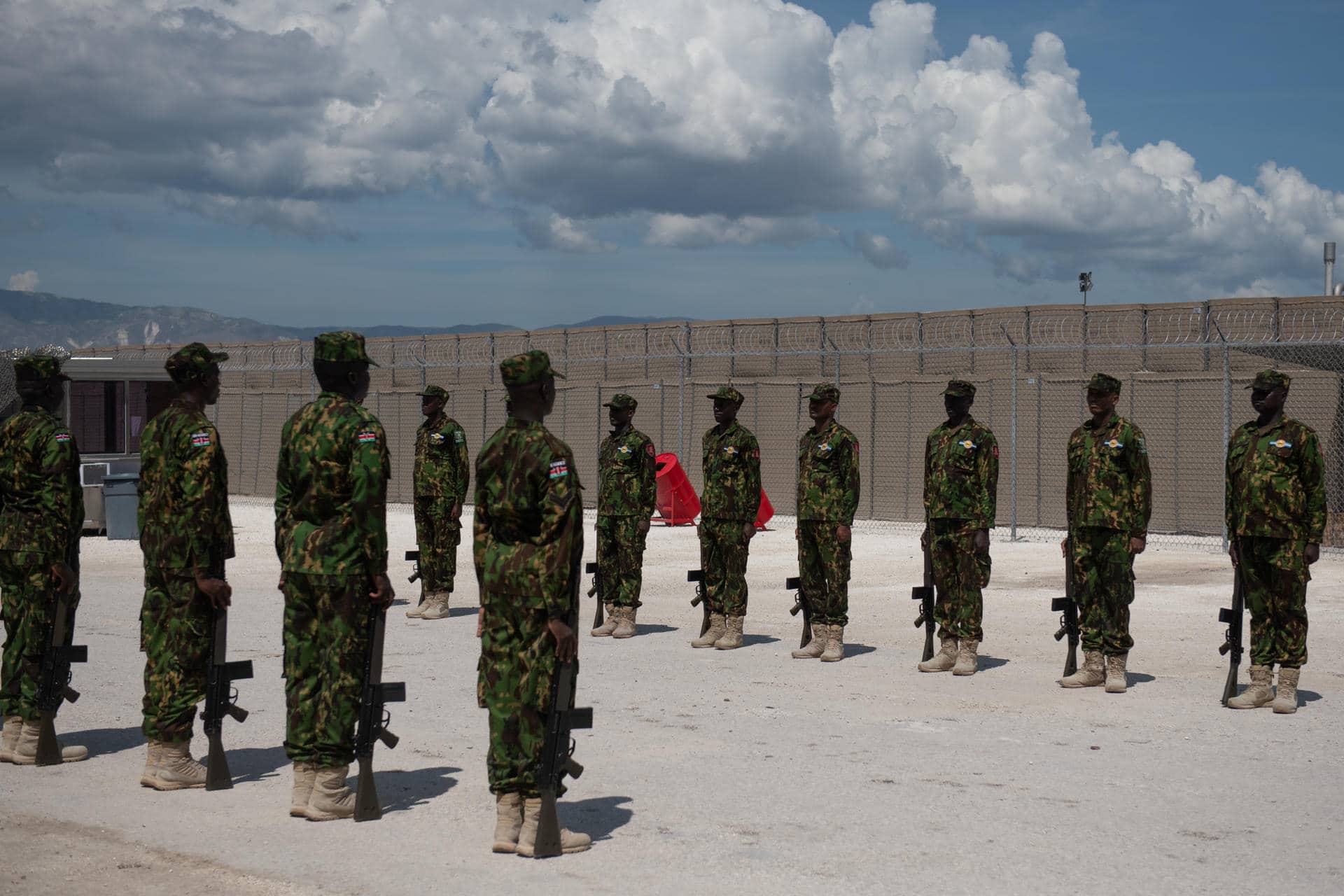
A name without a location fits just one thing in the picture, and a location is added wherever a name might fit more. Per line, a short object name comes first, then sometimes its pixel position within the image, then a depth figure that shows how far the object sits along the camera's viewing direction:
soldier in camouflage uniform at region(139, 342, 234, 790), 6.13
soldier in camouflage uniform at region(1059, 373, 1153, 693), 8.59
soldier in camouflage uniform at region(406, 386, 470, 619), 11.91
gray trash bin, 19.41
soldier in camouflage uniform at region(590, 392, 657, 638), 10.77
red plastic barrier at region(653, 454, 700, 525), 21.77
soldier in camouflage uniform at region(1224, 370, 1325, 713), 8.04
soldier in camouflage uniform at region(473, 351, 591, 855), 5.21
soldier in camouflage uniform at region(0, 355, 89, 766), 6.77
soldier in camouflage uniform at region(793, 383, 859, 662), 9.70
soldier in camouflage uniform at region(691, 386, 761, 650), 10.27
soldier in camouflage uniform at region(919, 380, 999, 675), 9.21
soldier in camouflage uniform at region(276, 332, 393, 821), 5.66
